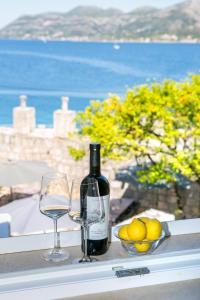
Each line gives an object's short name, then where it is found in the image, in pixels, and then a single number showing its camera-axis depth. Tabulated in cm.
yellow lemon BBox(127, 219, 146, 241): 178
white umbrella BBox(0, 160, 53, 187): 776
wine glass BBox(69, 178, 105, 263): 174
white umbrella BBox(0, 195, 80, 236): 597
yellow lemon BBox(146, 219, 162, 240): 179
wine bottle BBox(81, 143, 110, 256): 178
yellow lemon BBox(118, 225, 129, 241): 179
